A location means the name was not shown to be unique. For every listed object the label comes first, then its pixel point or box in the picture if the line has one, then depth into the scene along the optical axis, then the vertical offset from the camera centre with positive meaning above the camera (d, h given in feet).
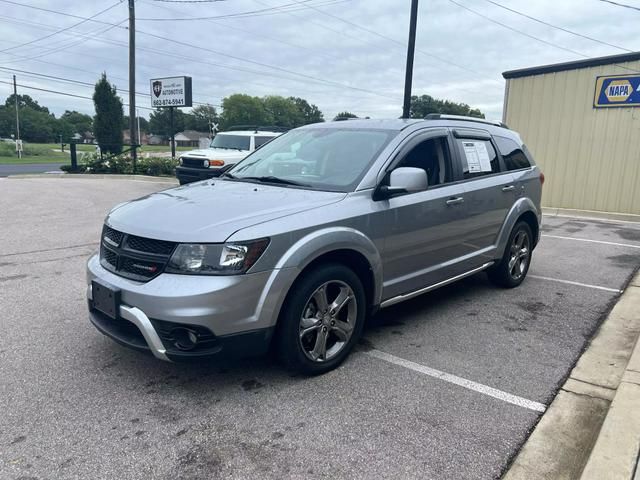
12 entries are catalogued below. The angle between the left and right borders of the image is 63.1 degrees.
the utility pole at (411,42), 51.55 +11.24
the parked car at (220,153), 44.47 -0.49
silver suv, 10.09 -2.01
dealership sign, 74.13 +7.64
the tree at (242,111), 334.85 +24.69
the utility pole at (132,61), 74.90 +11.72
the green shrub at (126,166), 66.13 -2.95
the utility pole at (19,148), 161.86 -3.27
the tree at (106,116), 84.64 +4.17
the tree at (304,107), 352.53 +31.65
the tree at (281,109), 341.35 +28.11
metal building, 39.01 +3.02
